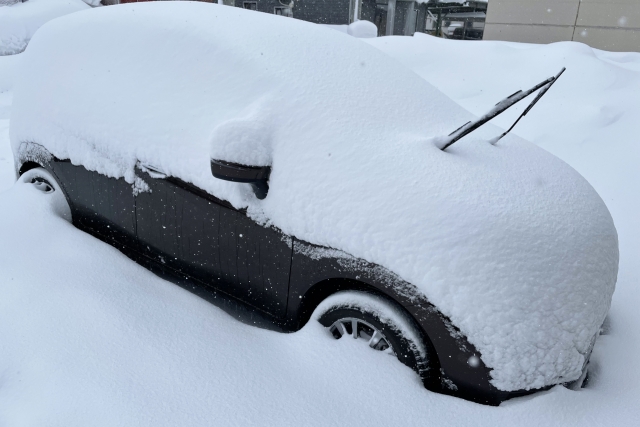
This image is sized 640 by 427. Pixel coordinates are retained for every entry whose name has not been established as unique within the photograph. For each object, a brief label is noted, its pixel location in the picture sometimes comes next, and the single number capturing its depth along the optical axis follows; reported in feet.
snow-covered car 5.73
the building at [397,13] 75.77
